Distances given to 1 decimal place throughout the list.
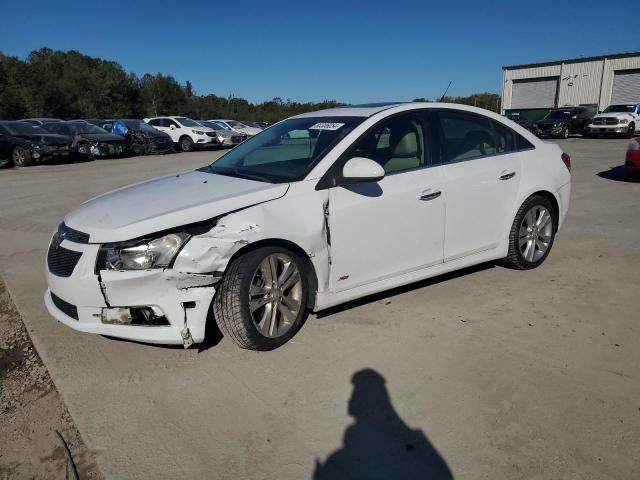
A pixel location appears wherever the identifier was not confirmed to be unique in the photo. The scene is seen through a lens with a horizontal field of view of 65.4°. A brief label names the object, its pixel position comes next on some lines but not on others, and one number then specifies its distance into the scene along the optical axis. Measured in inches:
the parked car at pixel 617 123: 978.7
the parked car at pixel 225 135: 1010.5
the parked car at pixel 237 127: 1148.7
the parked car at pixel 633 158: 387.2
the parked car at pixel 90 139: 770.5
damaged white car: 119.2
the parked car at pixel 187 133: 973.2
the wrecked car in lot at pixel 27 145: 676.1
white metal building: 1549.0
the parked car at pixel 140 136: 856.9
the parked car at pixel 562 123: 1063.6
